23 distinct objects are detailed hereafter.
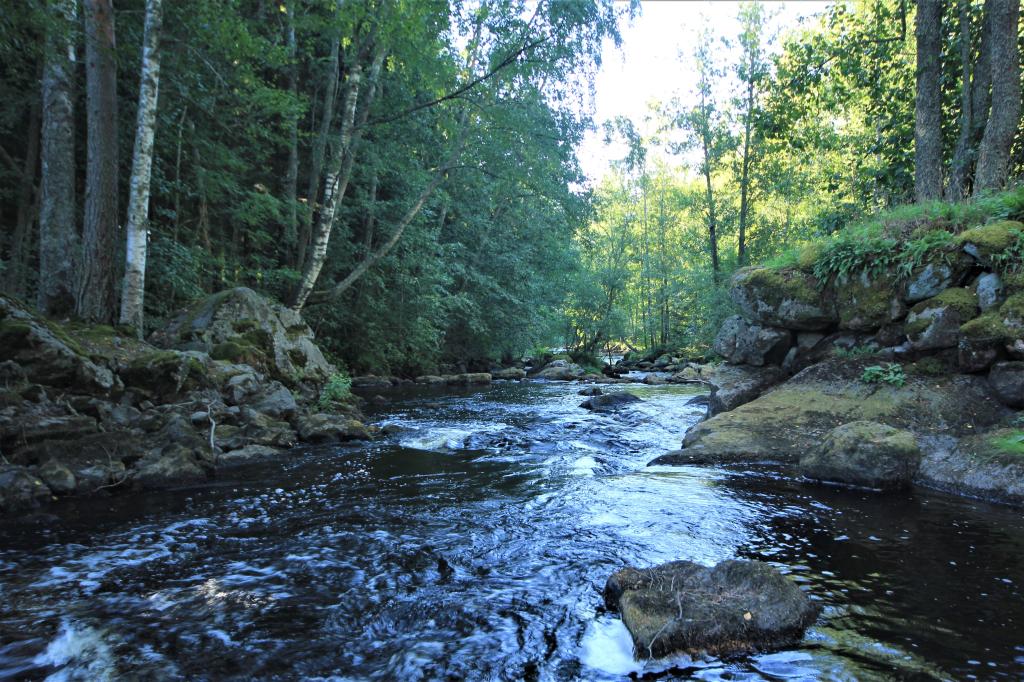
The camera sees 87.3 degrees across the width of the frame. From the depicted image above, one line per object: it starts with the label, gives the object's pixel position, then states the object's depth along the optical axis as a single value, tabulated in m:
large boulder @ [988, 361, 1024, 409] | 6.55
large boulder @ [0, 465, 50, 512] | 5.53
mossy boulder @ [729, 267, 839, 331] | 9.20
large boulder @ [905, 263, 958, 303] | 7.73
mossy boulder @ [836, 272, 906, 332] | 8.31
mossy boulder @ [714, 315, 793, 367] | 9.77
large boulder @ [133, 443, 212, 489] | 6.68
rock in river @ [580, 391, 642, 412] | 14.89
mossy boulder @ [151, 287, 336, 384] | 11.23
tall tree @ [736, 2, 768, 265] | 27.58
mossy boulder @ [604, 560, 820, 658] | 3.12
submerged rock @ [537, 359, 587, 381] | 26.99
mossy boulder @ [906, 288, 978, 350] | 7.38
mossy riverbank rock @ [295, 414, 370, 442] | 9.80
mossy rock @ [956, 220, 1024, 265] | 7.21
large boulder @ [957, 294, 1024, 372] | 6.62
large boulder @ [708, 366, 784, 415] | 9.76
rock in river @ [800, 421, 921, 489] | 6.29
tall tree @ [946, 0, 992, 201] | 10.73
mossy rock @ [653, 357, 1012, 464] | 6.97
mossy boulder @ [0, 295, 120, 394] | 6.93
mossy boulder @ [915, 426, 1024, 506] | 5.74
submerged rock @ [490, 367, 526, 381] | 27.22
